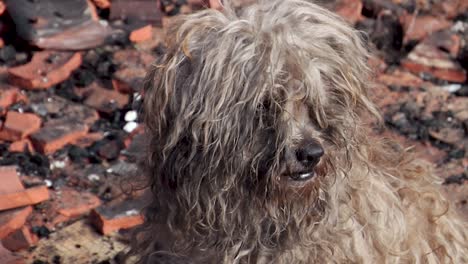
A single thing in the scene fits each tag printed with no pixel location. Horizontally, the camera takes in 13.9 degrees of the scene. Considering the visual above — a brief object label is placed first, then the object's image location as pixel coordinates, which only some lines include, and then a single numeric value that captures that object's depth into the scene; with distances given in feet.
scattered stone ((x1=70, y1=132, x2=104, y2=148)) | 34.05
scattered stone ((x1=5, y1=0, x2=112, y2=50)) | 37.63
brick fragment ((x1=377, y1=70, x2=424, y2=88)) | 37.79
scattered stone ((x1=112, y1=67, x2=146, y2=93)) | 36.08
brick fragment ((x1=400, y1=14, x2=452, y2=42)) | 39.88
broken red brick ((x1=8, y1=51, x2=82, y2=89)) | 35.94
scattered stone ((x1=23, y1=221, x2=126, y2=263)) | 29.83
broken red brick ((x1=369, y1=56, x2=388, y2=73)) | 37.81
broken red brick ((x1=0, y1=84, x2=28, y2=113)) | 35.18
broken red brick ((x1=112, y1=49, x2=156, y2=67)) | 37.28
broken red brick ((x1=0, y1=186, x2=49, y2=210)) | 30.49
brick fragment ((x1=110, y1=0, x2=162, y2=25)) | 39.43
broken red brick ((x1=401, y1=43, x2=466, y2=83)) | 38.12
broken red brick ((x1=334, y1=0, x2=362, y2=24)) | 39.85
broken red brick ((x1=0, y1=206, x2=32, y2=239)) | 30.09
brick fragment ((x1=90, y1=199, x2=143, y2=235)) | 30.43
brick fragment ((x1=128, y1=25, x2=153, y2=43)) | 38.41
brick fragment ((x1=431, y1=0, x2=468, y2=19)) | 41.36
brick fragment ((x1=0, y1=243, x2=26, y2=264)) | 28.47
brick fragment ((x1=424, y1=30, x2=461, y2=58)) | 39.15
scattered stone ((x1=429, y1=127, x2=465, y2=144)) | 34.95
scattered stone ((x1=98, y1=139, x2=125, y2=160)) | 33.50
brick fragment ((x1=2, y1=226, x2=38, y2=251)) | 29.90
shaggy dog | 20.89
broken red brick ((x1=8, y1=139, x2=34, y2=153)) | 33.43
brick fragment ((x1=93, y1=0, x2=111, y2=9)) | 40.04
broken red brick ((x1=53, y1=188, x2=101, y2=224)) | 31.38
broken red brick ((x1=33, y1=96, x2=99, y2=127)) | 34.88
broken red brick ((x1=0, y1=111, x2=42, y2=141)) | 33.71
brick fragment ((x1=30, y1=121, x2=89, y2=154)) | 33.43
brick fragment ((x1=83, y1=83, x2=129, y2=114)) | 35.53
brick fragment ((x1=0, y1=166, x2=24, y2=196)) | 30.60
